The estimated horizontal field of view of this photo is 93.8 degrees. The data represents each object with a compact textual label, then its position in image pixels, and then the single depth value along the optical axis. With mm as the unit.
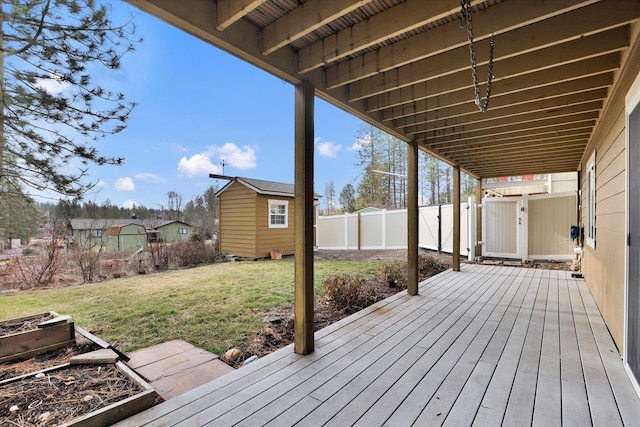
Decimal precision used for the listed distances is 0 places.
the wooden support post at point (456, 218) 6168
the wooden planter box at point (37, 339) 2385
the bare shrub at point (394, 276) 5176
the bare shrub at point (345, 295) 3922
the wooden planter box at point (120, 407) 1512
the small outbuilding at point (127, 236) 10281
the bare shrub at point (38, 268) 5895
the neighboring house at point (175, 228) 13659
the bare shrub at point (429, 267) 6285
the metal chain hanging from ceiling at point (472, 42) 1634
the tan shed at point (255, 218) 9727
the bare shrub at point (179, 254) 7965
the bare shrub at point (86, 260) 6484
